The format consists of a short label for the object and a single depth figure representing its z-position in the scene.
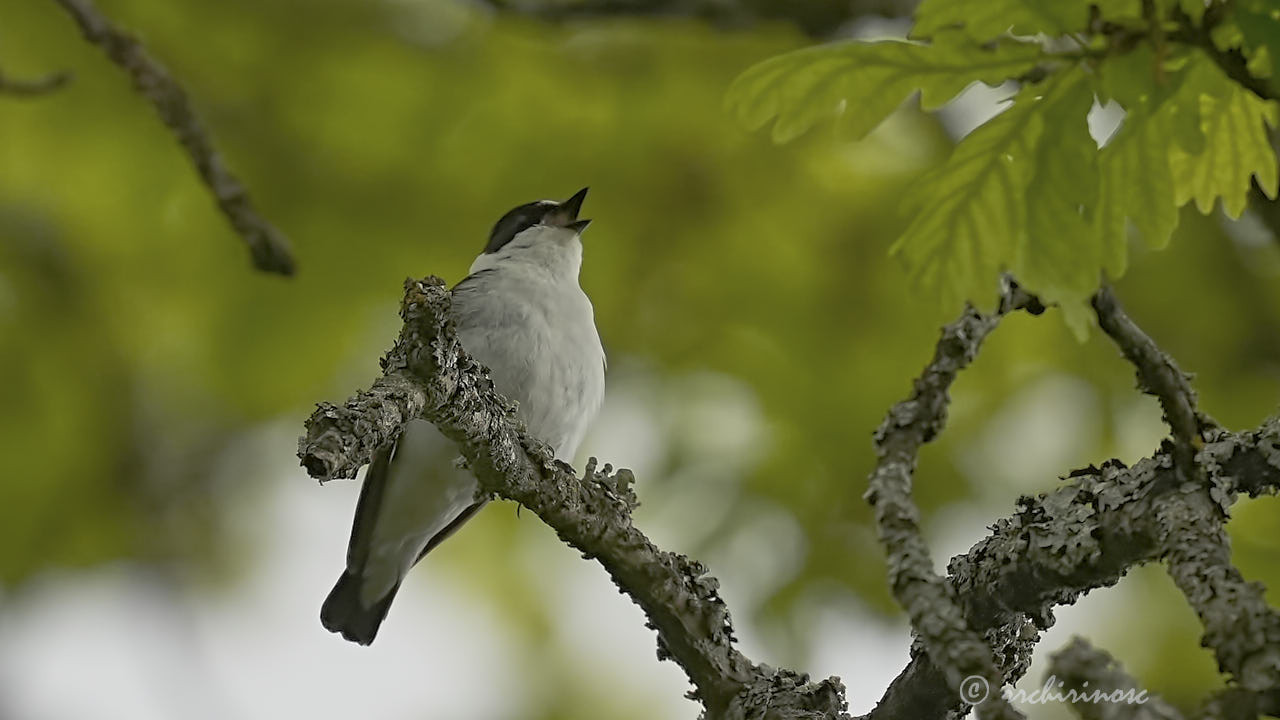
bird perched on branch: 4.72
